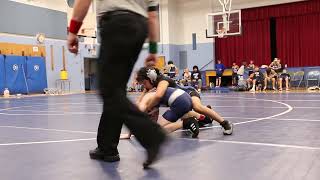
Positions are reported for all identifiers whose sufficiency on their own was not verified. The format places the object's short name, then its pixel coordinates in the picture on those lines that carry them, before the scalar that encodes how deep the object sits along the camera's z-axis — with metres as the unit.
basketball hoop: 19.05
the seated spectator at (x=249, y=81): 18.33
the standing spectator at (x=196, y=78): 18.77
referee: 2.32
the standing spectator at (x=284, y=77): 17.77
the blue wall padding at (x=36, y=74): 19.05
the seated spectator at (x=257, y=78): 17.84
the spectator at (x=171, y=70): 17.83
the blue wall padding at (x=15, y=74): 18.02
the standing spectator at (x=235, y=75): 20.73
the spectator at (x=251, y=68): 19.73
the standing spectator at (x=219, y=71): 22.06
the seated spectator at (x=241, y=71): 20.00
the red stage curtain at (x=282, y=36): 21.72
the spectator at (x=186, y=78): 18.36
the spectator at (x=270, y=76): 17.88
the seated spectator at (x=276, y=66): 18.77
